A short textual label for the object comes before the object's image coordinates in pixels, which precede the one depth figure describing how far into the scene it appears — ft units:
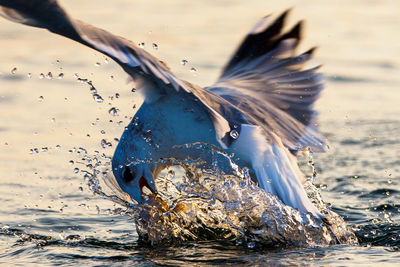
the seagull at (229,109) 27.20
